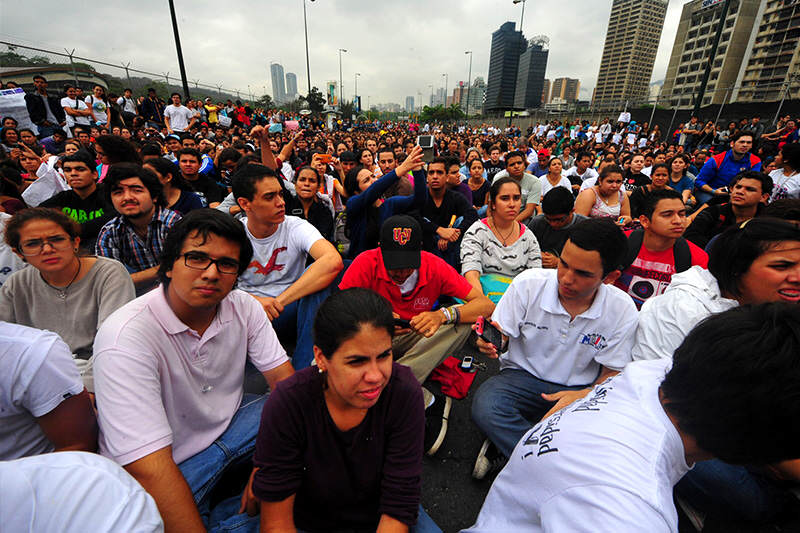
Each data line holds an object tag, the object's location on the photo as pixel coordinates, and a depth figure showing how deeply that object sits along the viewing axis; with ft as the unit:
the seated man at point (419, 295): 8.20
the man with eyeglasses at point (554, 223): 12.26
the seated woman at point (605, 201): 15.90
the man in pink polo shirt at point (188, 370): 4.44
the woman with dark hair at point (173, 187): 12.51
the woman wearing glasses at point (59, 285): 6.49
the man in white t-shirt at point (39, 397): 4.05
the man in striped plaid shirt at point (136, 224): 9.21
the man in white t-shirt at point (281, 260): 8.89
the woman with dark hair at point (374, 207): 12.76
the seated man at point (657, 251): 9.02
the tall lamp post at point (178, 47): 35.65
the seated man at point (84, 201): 11.72
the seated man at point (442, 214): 14.56
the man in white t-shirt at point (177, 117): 36.63
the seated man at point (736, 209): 11.76
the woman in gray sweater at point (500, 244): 11.41
